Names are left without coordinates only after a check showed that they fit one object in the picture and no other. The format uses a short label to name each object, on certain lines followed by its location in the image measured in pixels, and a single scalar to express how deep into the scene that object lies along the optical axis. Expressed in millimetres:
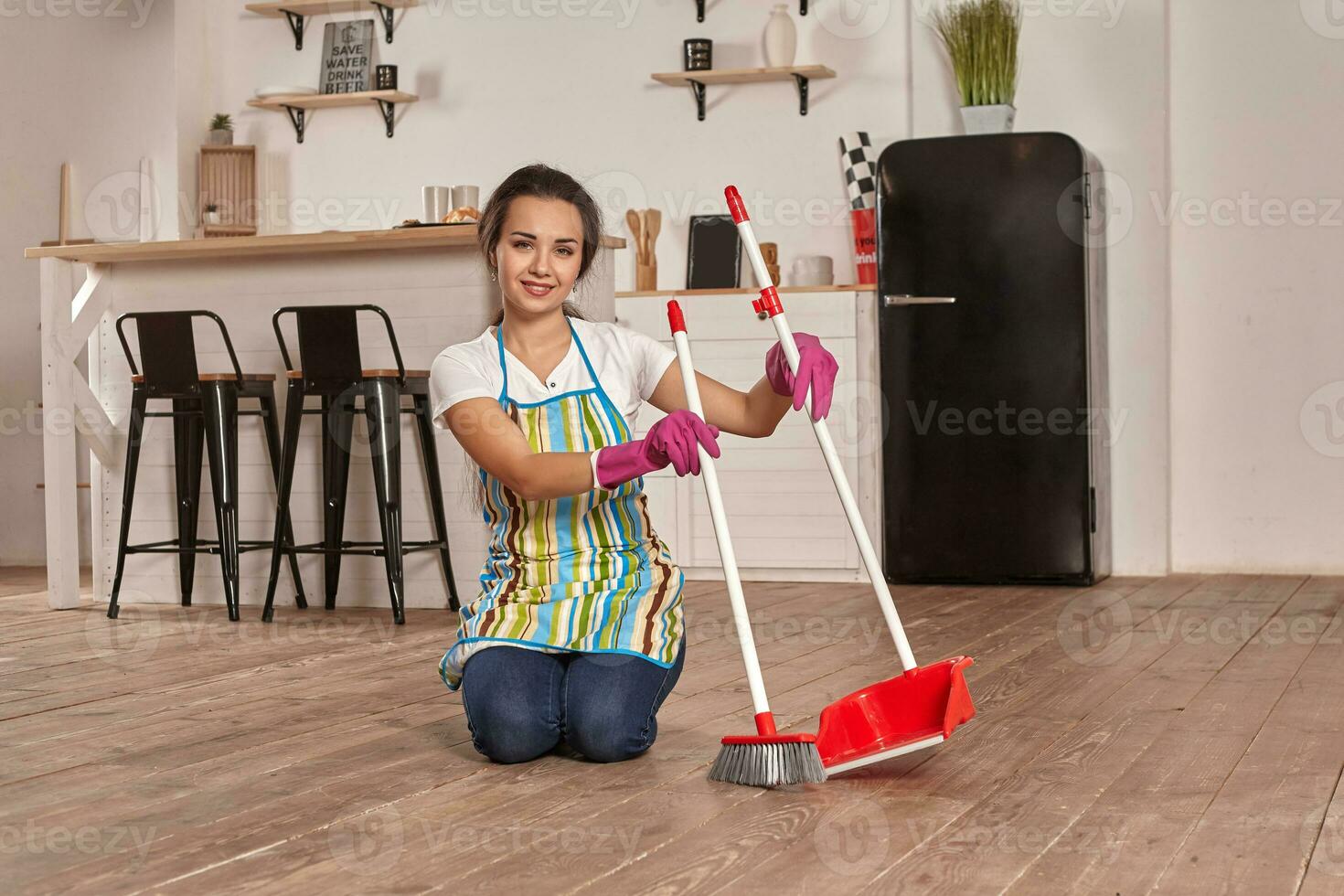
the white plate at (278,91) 5906
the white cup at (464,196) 4410
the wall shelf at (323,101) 5828
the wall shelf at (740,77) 5246
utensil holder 5332
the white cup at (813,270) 5105
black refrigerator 4578
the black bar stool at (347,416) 3869
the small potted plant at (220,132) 6066
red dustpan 2029
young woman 2191
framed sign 5941
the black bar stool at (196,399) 4055
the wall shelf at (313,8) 5879
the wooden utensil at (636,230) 5371
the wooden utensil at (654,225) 5391
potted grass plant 4730
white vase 5250
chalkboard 5309
